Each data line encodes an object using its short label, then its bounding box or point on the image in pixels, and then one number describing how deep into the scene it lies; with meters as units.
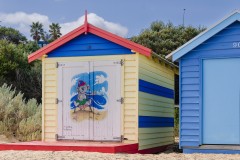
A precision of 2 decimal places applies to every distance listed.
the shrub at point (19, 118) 14.70
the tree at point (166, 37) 32.12
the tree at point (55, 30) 61.34
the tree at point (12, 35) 47.66
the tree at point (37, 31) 66.09
